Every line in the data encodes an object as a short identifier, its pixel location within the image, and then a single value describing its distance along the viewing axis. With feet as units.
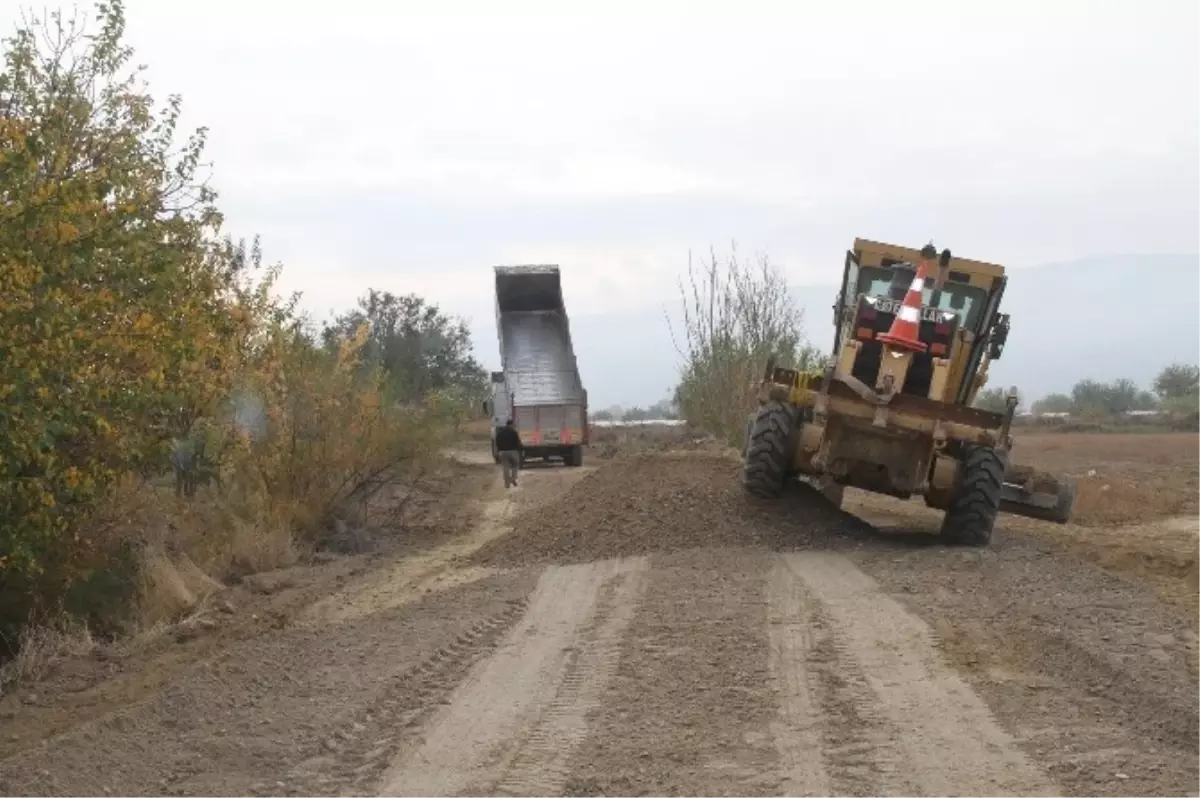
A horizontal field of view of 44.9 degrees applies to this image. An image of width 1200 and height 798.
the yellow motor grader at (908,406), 52.54
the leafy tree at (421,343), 202.69
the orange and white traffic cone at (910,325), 54.70
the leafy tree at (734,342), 125.70
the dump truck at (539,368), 131.75
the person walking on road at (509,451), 102.99
